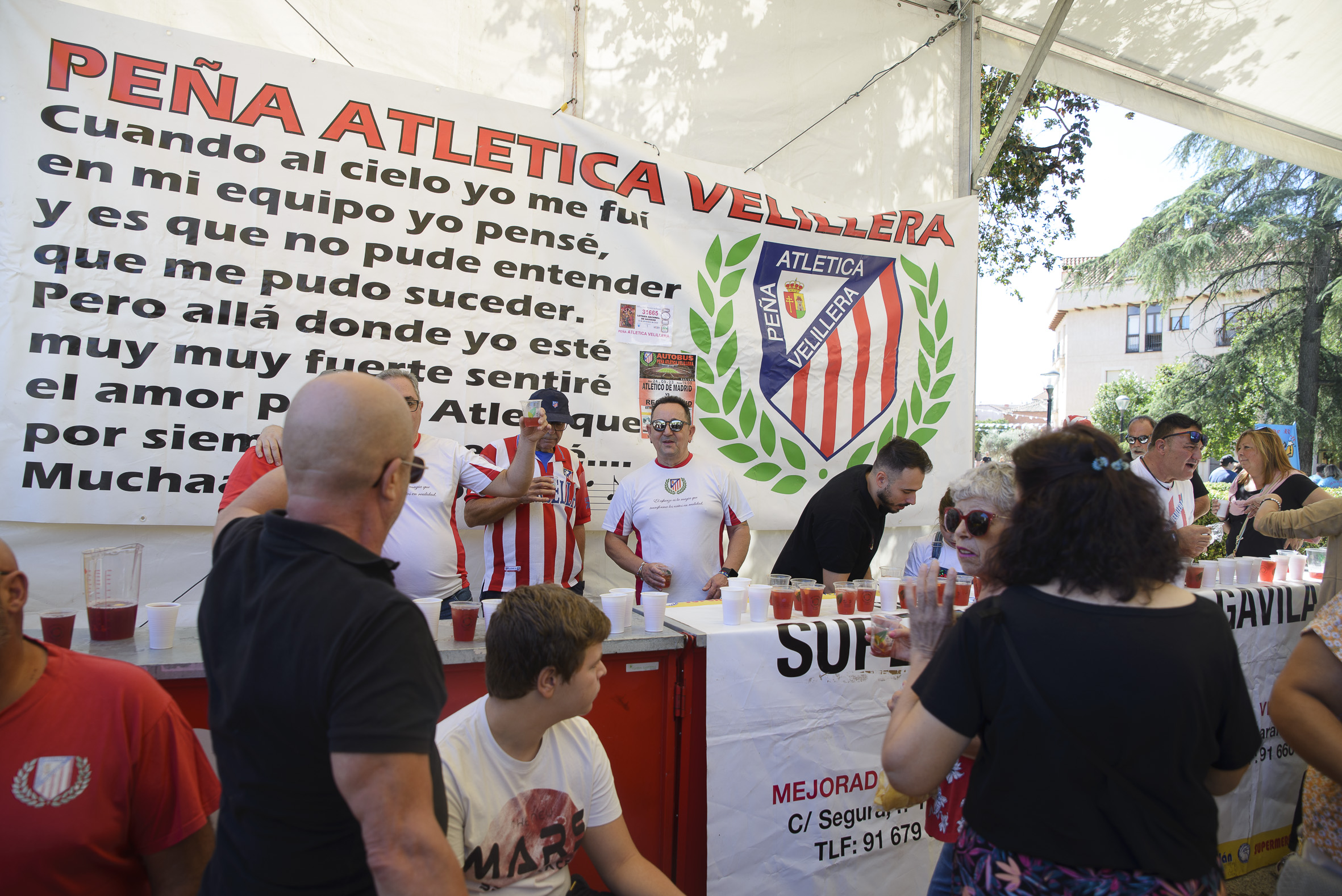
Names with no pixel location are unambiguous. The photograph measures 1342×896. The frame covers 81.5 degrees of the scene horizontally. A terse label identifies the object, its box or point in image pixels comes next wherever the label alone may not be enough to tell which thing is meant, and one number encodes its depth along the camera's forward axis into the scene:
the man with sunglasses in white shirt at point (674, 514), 3.87
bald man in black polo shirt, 1.02
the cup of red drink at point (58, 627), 1.94
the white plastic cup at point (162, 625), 2.03
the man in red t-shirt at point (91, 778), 1.33
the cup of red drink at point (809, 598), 2.73
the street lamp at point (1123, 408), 23.84
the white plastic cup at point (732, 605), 2.64
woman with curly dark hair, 1.28
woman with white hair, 1.95
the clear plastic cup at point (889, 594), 2.91
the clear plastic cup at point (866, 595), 2.85
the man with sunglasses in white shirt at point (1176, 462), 4.59
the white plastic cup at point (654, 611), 2.52
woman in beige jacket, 3.26
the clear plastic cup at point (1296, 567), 3.89
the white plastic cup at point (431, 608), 2.15
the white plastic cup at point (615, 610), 2.46
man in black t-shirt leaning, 3.50
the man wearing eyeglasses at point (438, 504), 3.31
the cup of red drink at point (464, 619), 2.26
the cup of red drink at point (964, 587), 2.81
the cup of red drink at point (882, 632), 2.49
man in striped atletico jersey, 3.66
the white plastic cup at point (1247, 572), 3.70
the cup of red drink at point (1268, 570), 3.82
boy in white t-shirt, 1.63
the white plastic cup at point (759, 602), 2.69
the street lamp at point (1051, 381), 16.91
